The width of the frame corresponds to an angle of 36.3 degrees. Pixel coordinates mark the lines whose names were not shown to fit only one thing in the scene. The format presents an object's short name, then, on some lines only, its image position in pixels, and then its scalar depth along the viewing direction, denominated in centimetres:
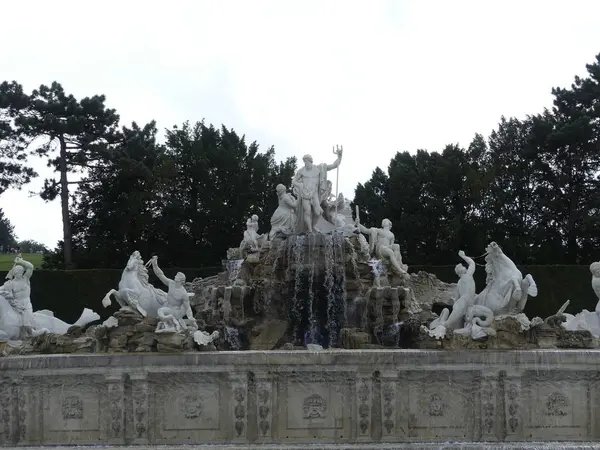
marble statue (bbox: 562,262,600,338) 1892
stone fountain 1686
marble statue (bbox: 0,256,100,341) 1941
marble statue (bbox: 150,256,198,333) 1857
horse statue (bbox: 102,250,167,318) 1967
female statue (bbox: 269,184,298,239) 2842
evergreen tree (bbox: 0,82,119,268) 4319
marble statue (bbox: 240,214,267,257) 2905
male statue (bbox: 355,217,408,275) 2733
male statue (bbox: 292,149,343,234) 2784
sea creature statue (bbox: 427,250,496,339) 1786
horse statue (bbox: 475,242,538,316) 1892
